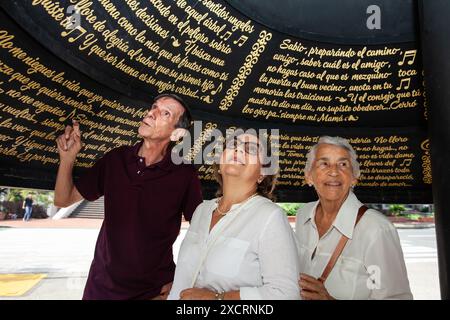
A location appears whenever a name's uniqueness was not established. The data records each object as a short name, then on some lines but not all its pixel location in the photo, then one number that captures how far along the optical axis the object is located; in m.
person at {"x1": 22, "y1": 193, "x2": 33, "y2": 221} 17.09
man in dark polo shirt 2.02
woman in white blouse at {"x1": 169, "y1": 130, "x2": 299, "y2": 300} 1.51
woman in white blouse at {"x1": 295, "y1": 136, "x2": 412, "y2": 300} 1.66
